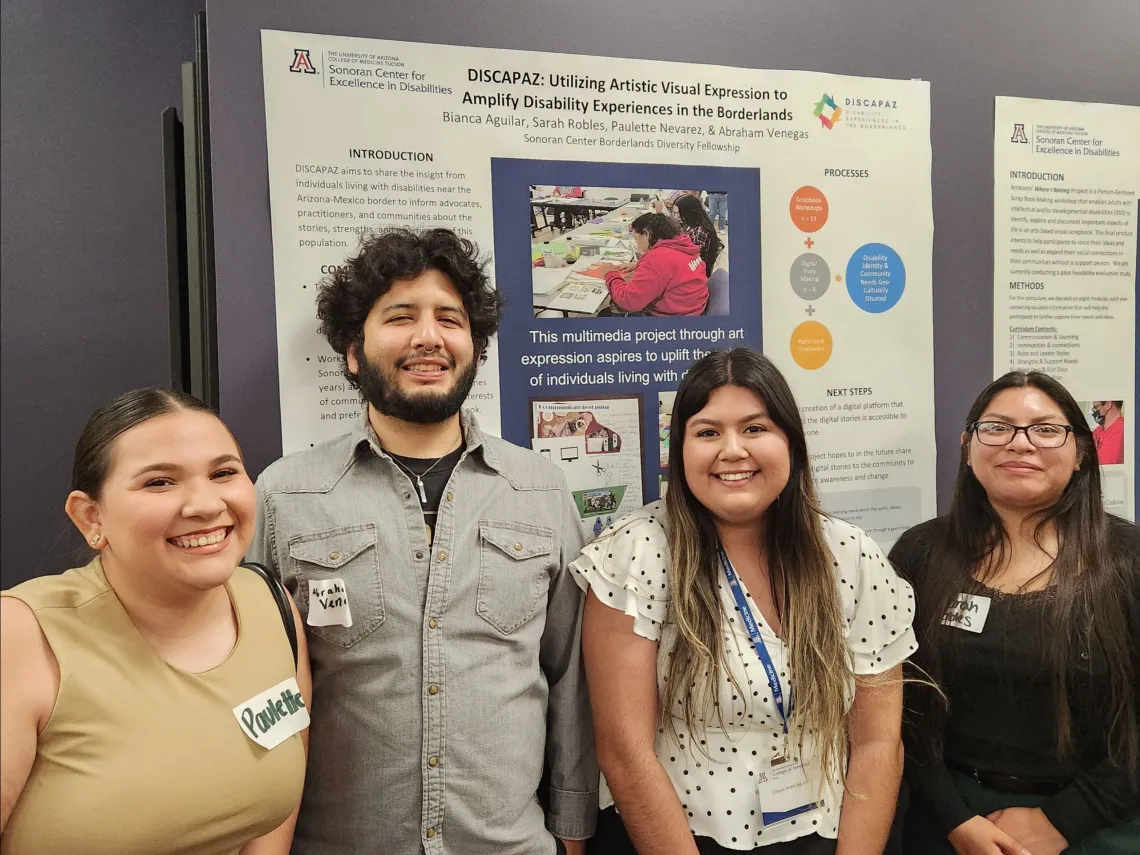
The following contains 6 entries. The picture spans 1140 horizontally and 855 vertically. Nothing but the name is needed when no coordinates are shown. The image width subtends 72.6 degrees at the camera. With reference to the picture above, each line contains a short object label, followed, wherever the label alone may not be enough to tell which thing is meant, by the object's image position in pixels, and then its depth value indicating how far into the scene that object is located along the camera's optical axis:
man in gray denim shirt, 1.57
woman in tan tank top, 1.10
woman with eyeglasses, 1.82
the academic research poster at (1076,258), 2.51
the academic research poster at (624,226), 1.92
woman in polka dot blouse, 1.62
